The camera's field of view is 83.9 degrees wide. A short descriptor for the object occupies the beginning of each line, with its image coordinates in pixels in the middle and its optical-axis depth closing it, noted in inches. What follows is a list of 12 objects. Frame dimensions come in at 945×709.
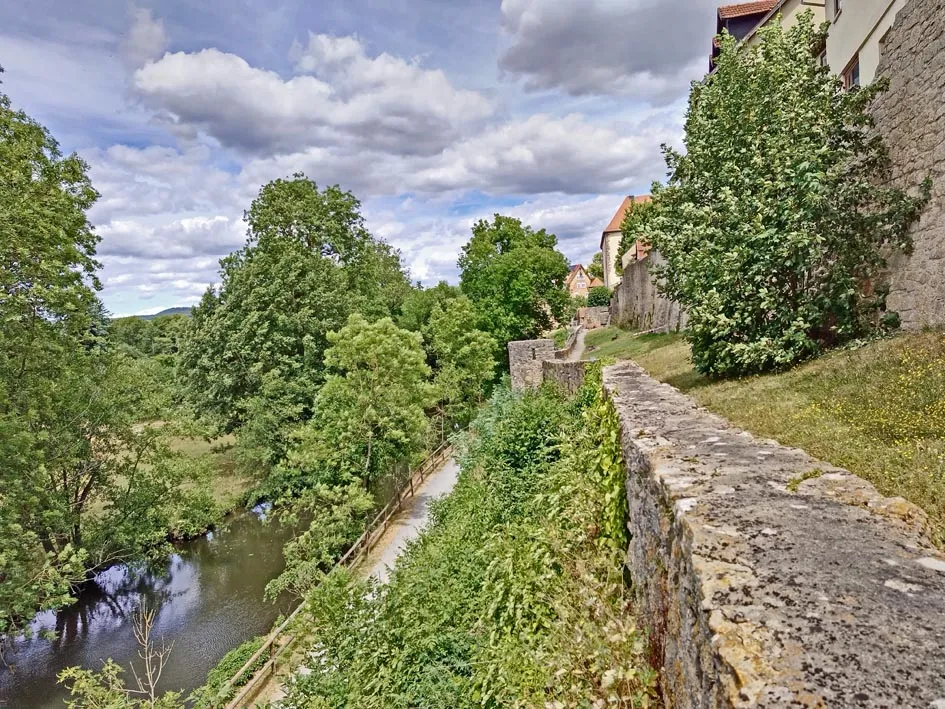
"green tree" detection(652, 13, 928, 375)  293.6
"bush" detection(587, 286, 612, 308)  2096.5
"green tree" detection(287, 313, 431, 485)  671.8
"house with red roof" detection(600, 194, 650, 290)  2373.3
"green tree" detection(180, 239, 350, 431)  788.0
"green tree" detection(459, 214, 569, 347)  1231.5
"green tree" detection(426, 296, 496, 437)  1082.7
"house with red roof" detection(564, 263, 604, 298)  3164.4
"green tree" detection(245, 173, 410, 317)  966.4
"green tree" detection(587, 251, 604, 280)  2775.6
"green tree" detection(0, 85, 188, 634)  441.4
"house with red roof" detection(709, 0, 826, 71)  796.6
